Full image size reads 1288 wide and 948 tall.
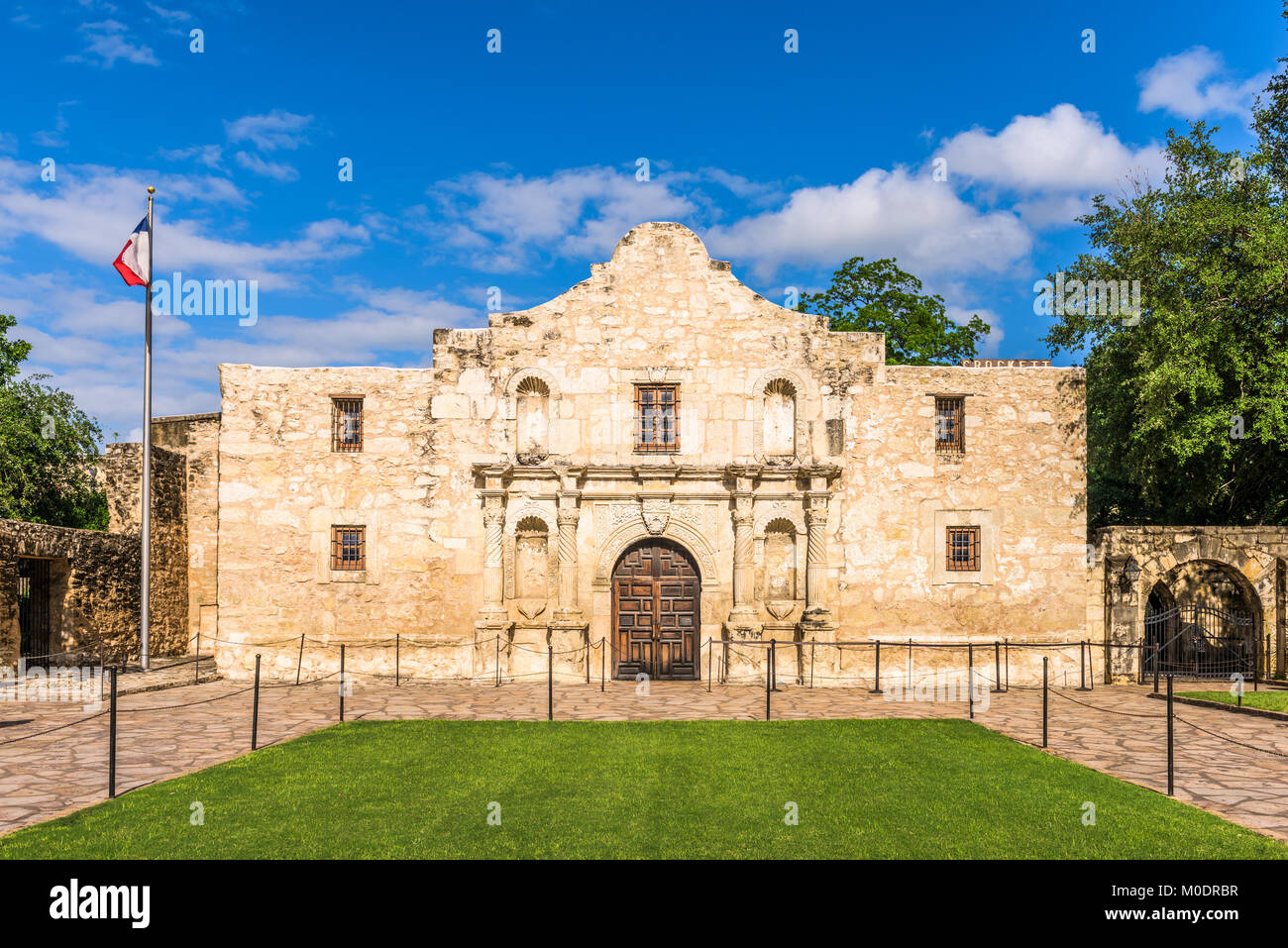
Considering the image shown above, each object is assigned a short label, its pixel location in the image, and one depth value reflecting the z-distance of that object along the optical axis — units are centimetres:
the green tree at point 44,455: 2047
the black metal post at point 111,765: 793
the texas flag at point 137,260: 1669
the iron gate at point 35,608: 1662
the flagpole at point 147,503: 1662
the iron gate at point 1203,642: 1812
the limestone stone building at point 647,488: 1748
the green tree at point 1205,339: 1638
